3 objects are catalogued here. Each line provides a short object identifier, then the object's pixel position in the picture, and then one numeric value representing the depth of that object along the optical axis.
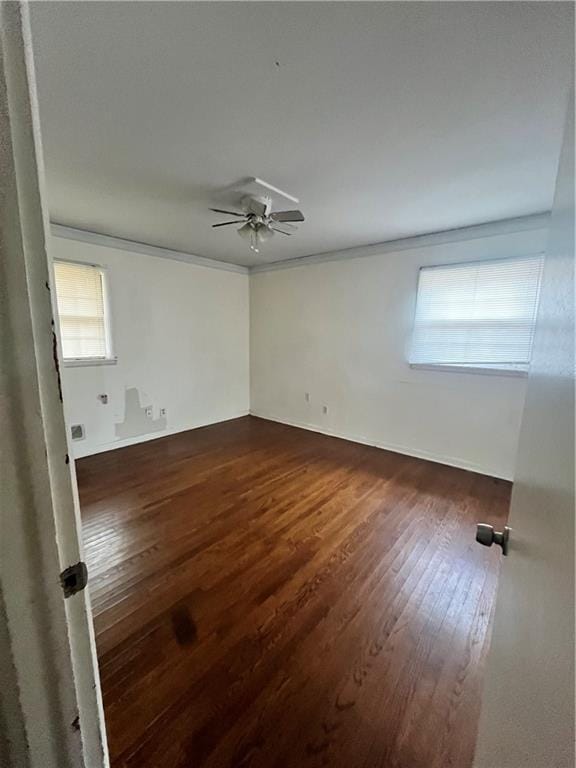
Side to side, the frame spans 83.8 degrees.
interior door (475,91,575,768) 0.40
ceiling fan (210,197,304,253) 2.33
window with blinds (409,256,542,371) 2.91
